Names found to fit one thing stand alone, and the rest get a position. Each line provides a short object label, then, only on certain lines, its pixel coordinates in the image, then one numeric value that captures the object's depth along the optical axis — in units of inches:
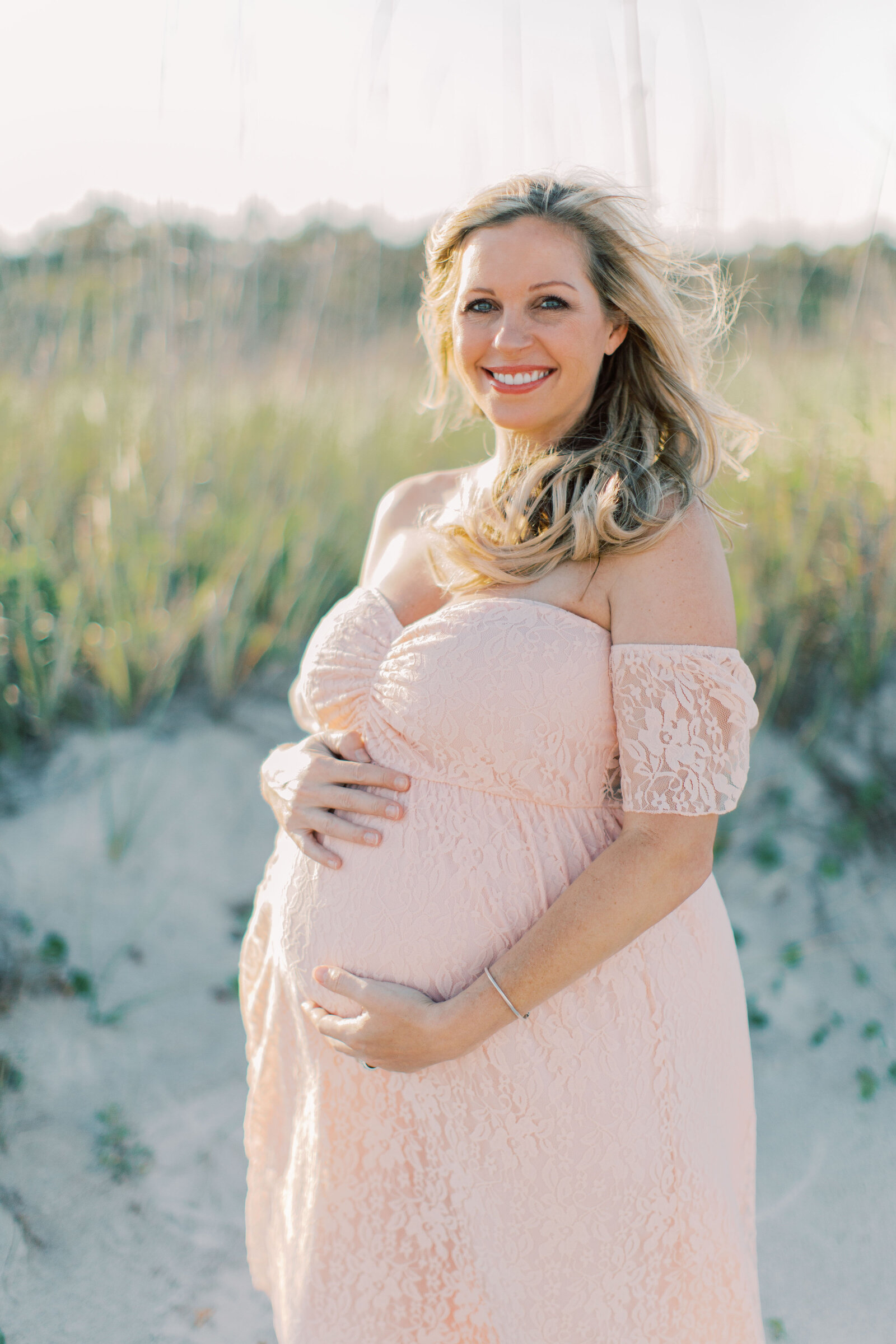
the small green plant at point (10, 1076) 101.9
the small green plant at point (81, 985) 110.3
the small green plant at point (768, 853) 128.6
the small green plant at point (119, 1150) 97.4
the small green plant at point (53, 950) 111.3
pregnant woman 52.6
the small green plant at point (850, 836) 128.0
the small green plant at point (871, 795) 129.1
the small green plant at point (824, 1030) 114.8
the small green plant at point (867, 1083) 109.1
